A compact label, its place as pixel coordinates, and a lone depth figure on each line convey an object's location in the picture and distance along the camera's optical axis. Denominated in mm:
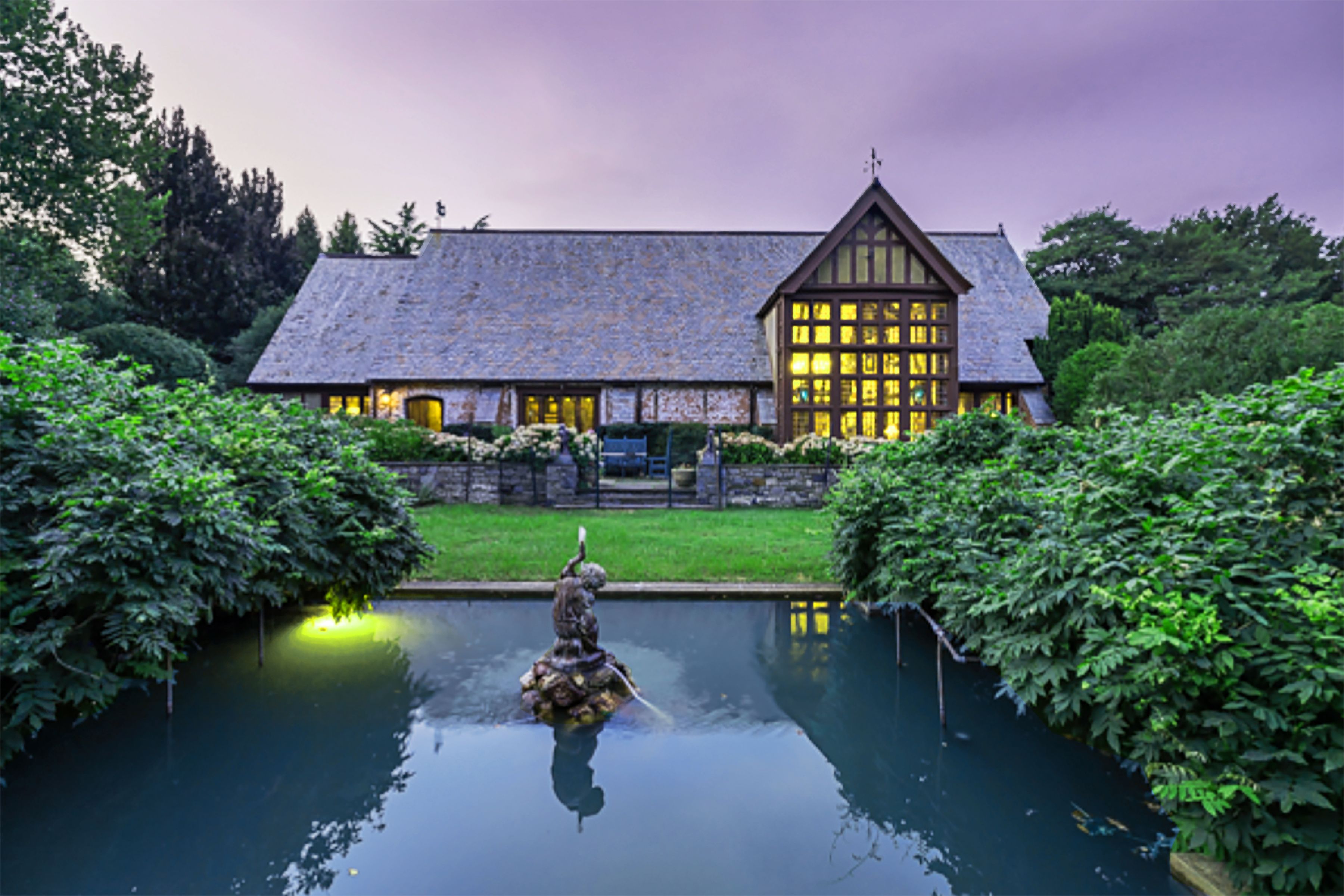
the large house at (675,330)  17875
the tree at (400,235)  41875
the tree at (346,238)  42562
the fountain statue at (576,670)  4227
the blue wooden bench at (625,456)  15953
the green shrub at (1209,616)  2043
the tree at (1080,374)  17719
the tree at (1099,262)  31000
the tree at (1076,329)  19484
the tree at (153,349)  17641
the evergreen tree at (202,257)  28500
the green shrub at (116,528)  2734
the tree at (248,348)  26266
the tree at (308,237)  39375
